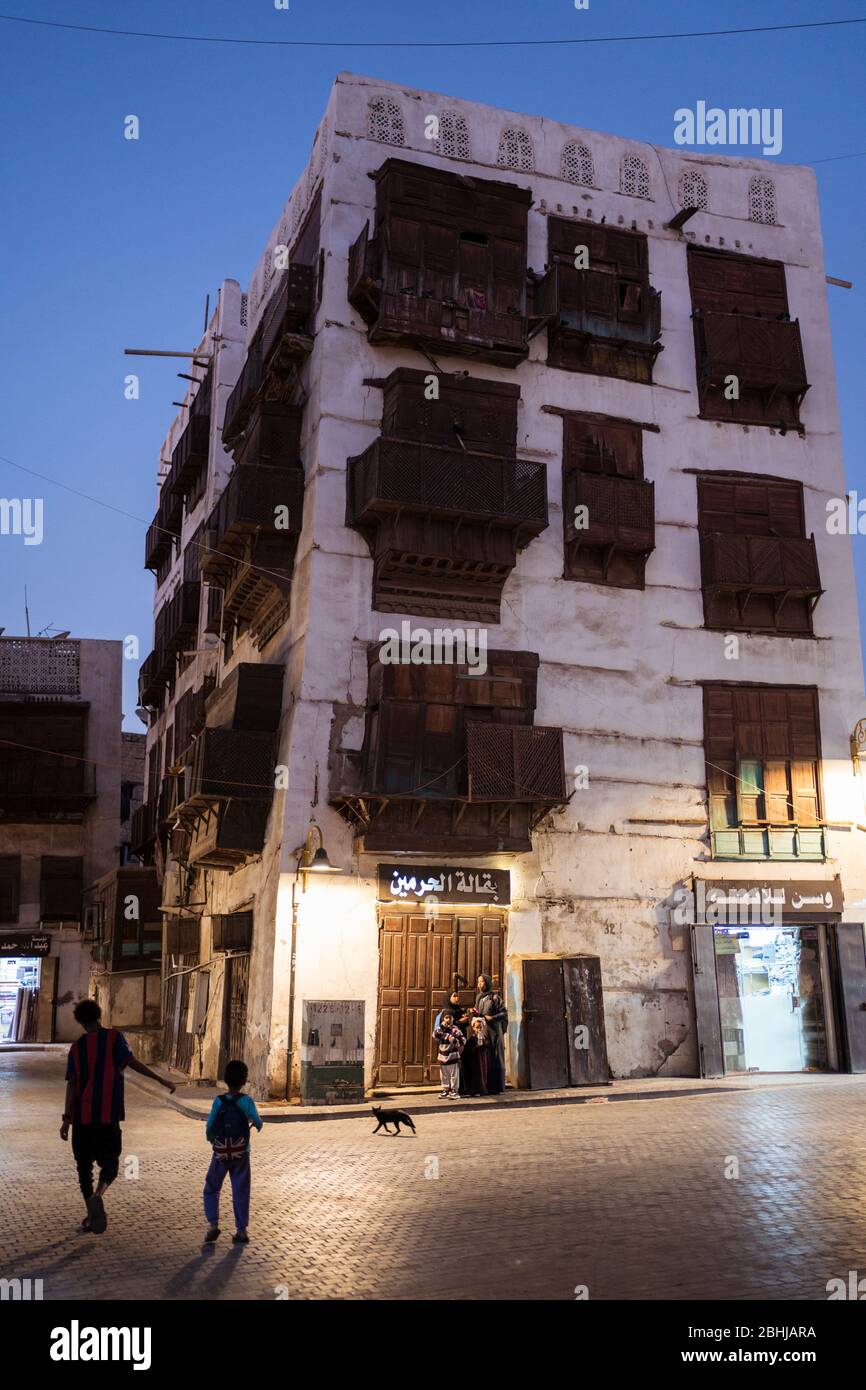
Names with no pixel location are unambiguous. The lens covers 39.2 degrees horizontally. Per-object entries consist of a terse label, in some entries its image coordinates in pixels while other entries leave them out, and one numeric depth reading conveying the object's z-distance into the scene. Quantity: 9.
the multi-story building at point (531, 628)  21.88
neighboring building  42.16
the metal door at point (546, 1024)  21.31
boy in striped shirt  10.11
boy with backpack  9.70
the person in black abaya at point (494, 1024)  20.28
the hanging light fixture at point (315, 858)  20.34
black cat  15.88
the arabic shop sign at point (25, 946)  41.62
